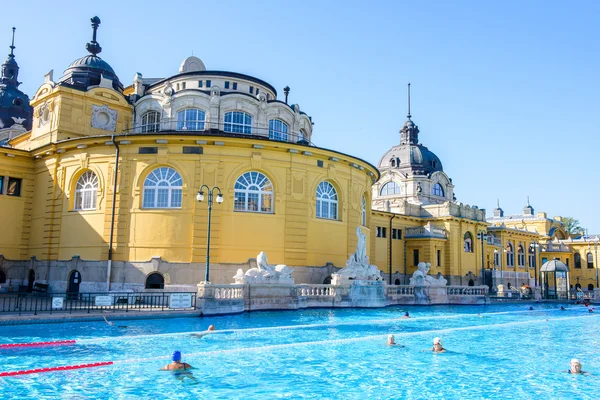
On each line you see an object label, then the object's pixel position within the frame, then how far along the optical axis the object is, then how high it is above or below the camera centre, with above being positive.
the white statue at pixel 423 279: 33.06 +0.16
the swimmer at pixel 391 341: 16.00 -1.74
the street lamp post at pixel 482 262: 54.91 +2.13
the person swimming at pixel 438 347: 15.07 -1.78
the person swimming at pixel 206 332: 16.91 -1.72
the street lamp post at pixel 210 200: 23.25 +3.39
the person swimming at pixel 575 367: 12.49 -1.89
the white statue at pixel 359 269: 29.14 +0.63
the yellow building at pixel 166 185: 29.69 +5.41
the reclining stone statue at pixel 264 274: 25.28 +0.23
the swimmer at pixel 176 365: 11.83 -1.88
